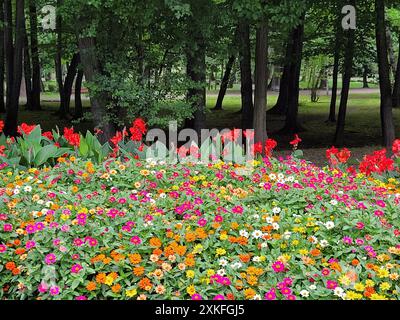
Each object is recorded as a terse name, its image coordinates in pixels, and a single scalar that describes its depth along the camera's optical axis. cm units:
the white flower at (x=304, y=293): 280
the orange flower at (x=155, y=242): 313
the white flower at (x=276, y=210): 373
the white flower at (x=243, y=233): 334
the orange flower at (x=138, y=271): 290
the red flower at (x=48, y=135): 638
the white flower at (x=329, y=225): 342
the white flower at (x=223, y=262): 306
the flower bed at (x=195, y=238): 290
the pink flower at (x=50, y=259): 300
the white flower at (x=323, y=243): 325
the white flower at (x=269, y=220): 350
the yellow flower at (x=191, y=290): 281
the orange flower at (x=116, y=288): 285
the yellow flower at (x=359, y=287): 280
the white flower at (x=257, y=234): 332
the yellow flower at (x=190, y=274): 292
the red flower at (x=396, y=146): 570
